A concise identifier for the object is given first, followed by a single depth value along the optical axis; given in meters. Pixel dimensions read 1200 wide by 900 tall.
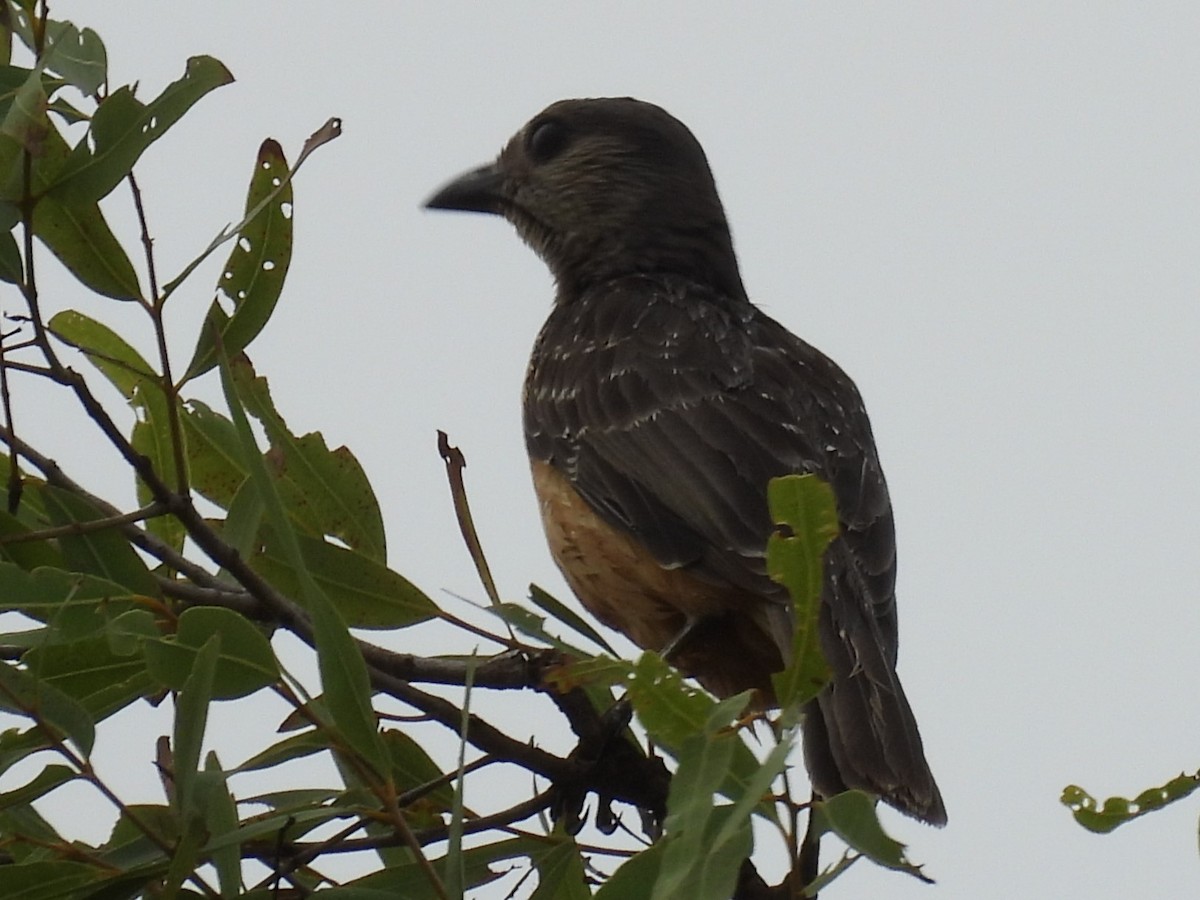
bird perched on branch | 7.18
